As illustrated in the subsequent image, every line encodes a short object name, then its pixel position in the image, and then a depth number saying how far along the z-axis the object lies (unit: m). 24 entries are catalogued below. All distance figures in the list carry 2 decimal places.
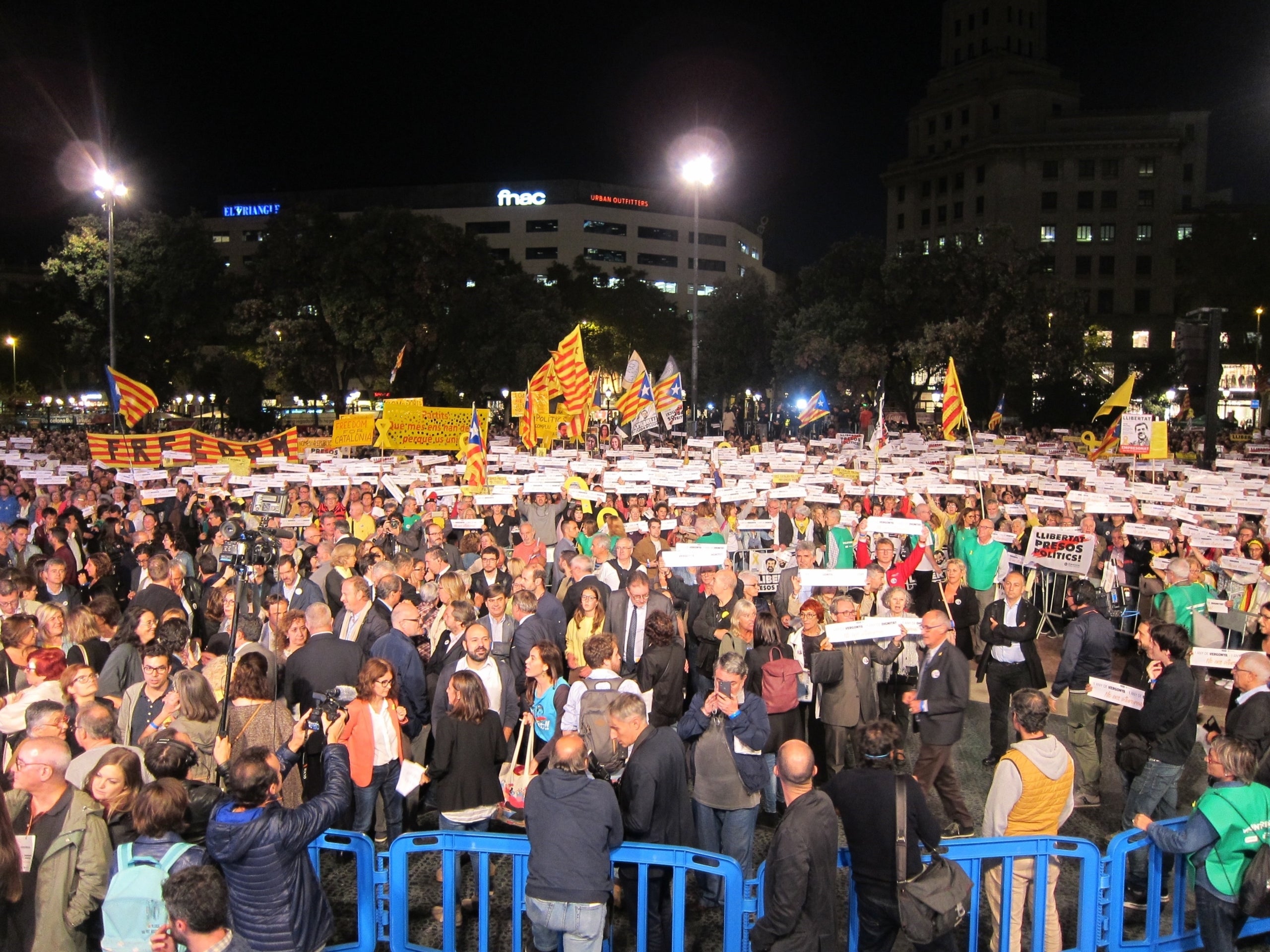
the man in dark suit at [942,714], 6.77
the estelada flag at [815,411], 27.94
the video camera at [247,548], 6.63
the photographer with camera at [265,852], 4.09
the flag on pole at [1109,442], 22.03
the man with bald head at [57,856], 4.29
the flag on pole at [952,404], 19.69
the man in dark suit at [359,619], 7.59
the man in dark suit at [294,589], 8.98
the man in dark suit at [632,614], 8.04
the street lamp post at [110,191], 28.08
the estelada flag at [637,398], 20.95
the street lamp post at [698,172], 25.61
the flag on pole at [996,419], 32.56
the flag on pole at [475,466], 15.68
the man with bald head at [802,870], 4.33
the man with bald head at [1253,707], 5.69
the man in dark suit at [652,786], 5.06
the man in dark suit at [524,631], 7.31
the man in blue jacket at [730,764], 5.65
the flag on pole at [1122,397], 21.22
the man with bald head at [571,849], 4.50
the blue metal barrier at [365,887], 4.94
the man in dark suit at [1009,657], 8.00
